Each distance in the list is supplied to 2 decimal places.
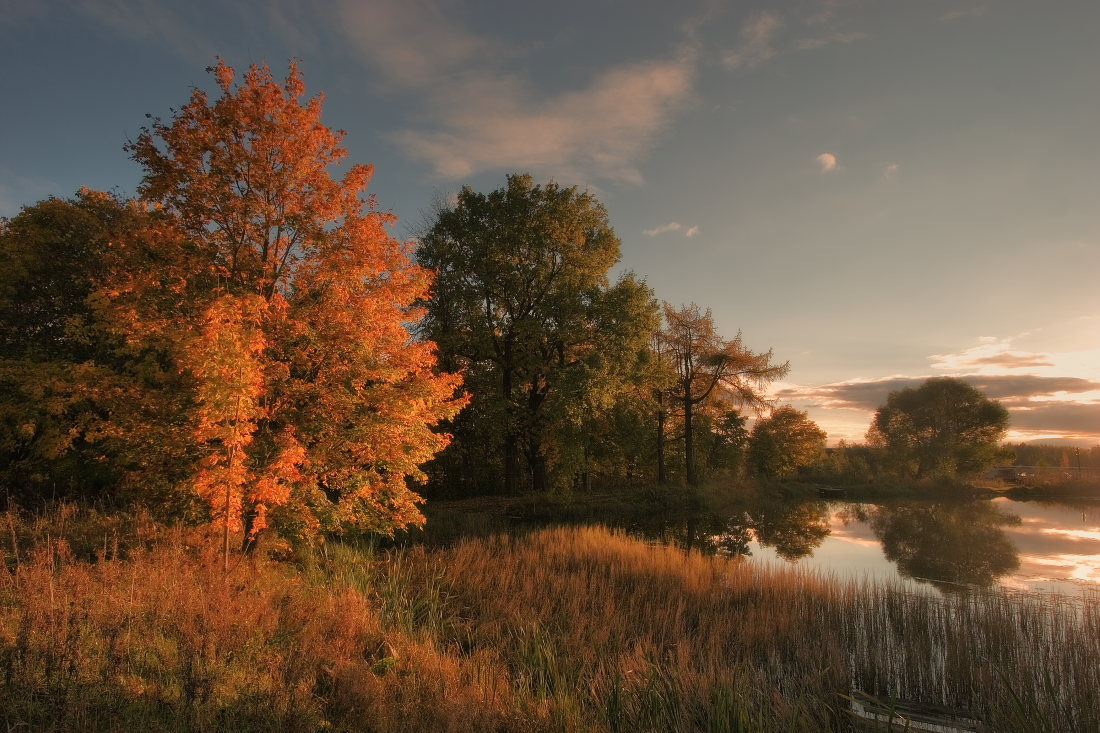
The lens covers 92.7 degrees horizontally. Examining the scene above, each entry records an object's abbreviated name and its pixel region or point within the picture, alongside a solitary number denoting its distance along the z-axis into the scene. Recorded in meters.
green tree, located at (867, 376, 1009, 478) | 55.16
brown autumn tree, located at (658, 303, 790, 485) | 34.97
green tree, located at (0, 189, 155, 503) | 15.69
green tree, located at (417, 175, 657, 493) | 24.98
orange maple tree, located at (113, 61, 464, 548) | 9.27
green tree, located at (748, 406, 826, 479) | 49.12
